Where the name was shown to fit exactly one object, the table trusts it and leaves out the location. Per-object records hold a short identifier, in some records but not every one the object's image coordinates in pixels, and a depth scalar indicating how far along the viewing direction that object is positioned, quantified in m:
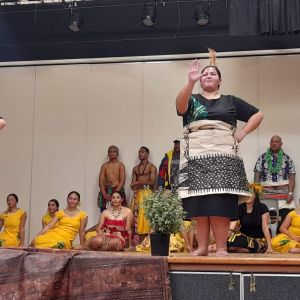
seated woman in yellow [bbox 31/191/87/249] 7.24
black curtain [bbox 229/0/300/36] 6.86
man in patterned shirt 7.79
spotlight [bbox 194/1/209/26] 7.63
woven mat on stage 2.86
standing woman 3.25
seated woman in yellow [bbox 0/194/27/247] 7.86
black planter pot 3.14
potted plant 3.15
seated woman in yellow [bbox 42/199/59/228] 8.13
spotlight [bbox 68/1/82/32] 8.00
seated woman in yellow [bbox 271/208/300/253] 6.49
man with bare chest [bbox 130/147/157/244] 8.02
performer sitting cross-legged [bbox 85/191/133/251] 6.71
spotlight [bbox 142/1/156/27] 7.68
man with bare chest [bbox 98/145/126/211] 8.51
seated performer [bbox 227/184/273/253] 5.89
